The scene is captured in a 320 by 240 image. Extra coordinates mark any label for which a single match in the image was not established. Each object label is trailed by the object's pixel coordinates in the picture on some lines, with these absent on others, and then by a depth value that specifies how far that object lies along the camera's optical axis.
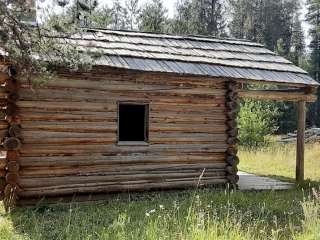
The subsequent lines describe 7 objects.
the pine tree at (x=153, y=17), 40.38
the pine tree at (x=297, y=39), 53.64
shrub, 24.58
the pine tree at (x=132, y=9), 47.94
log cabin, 10.19
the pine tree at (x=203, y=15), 46.62
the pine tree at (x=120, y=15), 48.28
